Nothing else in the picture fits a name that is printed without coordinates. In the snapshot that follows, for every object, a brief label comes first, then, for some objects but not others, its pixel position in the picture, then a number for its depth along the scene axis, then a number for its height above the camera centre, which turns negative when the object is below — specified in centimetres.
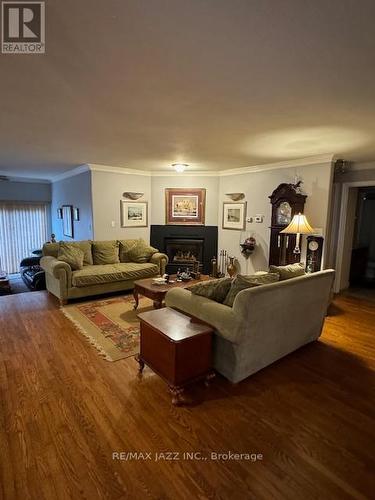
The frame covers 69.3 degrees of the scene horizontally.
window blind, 768 -48
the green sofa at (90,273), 428 -96
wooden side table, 215 -109
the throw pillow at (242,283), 246 -58
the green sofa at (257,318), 226 -90
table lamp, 394 -8
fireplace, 636 -59
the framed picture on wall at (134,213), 611 +9
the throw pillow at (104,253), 513 -69
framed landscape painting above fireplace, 629 +28
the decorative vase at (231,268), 595 -108
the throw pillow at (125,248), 545 -63
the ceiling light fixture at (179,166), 513 +100
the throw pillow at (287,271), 282 -54
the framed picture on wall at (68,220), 683 -13
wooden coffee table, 368 -99
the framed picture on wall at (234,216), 577 +7
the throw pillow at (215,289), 258 -68
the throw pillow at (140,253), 538 -71
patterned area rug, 297 -140
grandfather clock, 459 +4
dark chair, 522 -129
